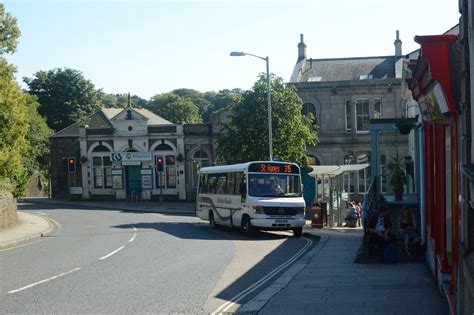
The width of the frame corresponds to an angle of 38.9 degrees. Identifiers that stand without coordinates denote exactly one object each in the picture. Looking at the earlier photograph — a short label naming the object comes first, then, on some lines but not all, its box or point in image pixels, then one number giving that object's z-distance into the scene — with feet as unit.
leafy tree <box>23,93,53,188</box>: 206.39
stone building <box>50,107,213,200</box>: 175.22
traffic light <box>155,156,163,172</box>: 159.53
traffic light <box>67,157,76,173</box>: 158.44
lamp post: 112.86
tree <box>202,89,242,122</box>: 425.28
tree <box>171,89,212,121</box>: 442.50
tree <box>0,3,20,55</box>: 107.24
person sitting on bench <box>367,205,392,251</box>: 51.72
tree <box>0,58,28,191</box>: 106.63
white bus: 80.84
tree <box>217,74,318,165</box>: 130.62
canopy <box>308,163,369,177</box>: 93.66
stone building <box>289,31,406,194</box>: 155.22
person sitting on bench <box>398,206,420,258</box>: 50.85
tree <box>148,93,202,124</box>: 338.54
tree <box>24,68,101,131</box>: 258.37
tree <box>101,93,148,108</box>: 438.07
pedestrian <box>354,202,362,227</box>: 98.68
